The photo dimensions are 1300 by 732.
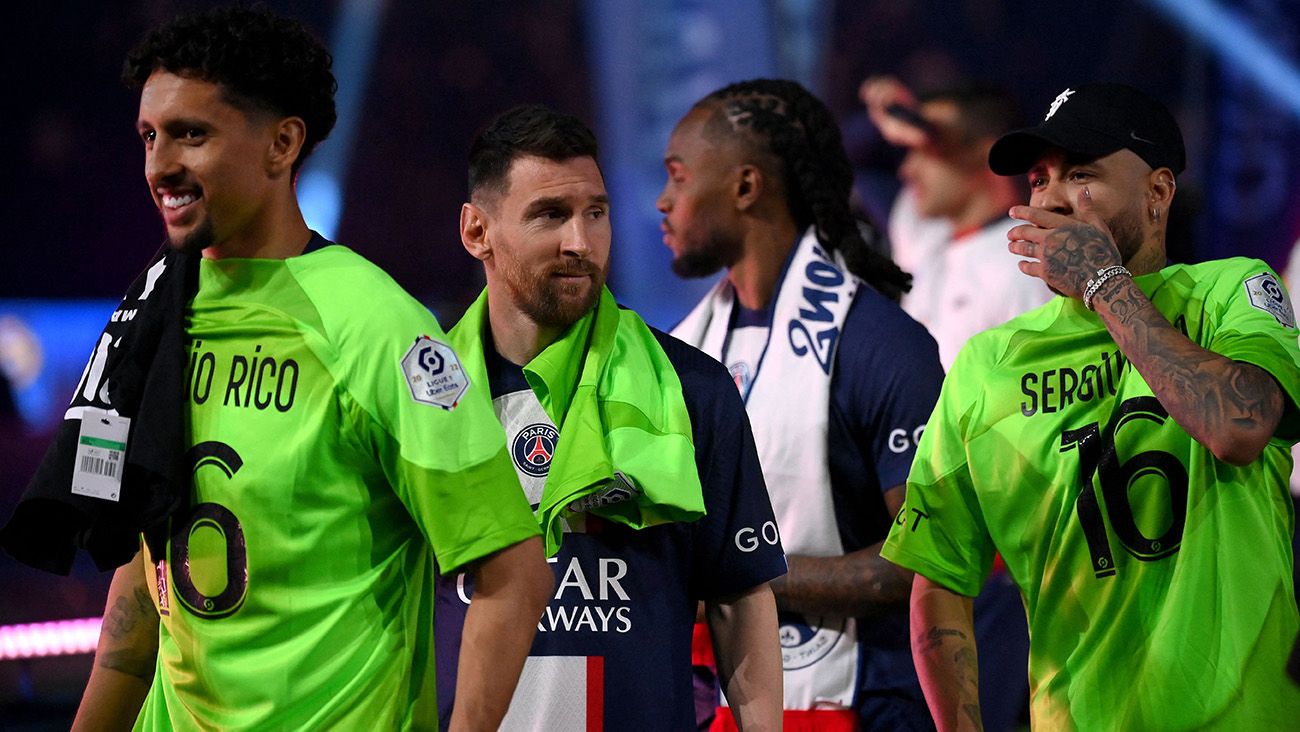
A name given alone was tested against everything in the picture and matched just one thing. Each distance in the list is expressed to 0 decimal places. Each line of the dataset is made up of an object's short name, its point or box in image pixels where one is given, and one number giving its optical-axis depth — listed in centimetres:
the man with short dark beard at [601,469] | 485
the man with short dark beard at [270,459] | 385
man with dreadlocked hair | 639
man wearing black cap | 469
